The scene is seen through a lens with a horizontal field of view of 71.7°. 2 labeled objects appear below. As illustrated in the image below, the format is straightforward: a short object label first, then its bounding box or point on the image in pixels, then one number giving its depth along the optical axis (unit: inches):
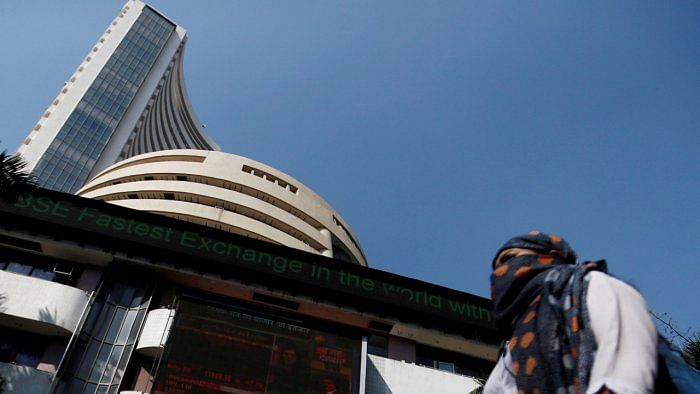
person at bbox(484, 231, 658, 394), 69.4
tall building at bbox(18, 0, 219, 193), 2834.6
